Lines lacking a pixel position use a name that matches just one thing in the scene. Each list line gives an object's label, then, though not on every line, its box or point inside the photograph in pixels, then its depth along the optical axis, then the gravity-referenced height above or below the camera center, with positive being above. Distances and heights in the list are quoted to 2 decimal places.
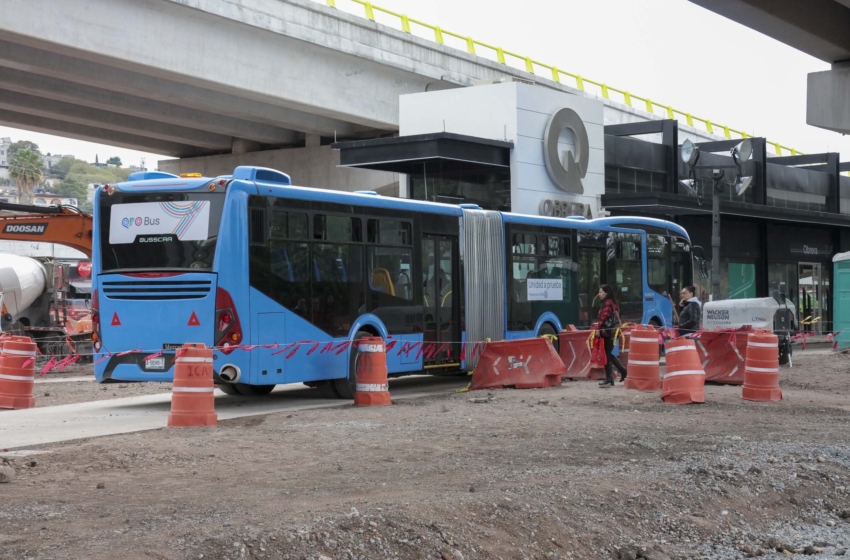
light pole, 26.05 +3.13
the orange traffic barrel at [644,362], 18.06 -0.96
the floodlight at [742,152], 26.86 +3.77
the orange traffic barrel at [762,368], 16.75 -0.98
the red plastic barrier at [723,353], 20.19 -0.93
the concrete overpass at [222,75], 28.09 +6.66
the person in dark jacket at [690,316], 21.70 -0.24
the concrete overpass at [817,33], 15.41 +4.16
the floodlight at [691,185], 27.95 +3.12
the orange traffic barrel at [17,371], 15.04 -0.96
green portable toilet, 33.25 +0.07
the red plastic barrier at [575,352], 21.42 -0.96
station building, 33.91 +4.60
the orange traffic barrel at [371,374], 15.82 -1.02
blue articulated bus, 15.65 +0.39
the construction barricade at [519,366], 19.28 -1.10
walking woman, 19.23 -0.41
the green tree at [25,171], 111.37 +13.89
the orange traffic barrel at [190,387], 12.91 -0.99
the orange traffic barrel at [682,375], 15.98 -1.05
